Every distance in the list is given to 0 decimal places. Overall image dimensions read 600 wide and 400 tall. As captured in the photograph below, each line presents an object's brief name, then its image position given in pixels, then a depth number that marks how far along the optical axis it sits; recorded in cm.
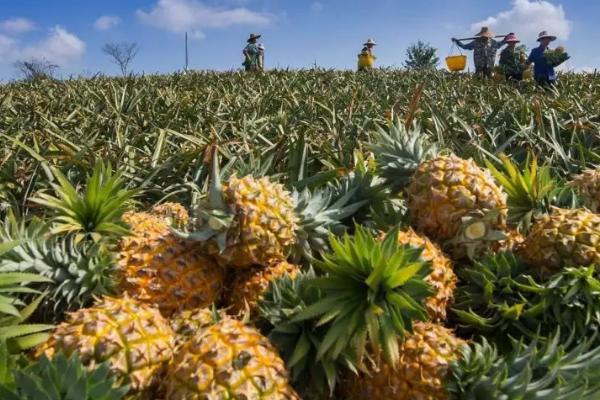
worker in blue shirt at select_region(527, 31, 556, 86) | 1074
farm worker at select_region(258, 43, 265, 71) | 1591
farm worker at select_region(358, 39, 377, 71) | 1604
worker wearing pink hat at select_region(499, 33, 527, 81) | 1210
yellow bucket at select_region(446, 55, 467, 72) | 1606
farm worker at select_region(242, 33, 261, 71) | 1541
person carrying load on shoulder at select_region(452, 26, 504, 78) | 1389
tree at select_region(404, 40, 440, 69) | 5359
